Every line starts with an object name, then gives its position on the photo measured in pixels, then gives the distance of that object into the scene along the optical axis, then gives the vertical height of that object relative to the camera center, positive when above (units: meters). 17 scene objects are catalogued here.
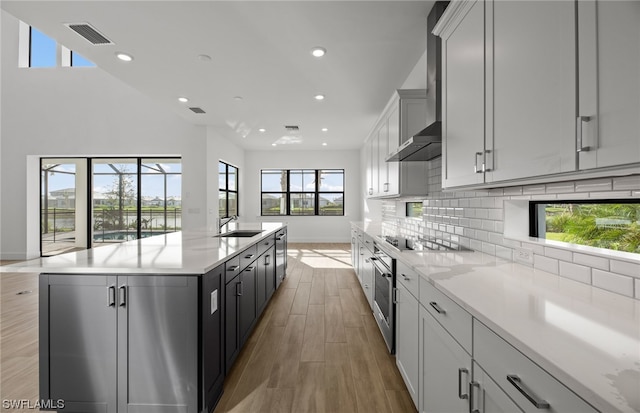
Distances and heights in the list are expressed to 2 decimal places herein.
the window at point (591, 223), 1.14 -0.07
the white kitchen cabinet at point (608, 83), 0.72 +0.35
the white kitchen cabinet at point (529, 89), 0.92 +0.46
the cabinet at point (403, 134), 2.82 +0.79
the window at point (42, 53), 6.08 +3.37
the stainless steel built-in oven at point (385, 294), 2.09 -0.73
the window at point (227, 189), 6.77 +0.44
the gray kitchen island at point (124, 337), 1.54 -0.74
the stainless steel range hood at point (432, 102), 1.97 +0.84
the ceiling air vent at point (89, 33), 2.48 +1.61
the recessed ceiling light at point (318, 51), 2.85 +1.63
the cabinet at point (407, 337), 1.57 -0.82
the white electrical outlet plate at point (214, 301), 1.66 -0.58
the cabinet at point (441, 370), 1.03 -0.70
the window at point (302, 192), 8.38 +0.44
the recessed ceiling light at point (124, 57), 2.98 +1.63
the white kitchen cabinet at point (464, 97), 1.42 +0.63
